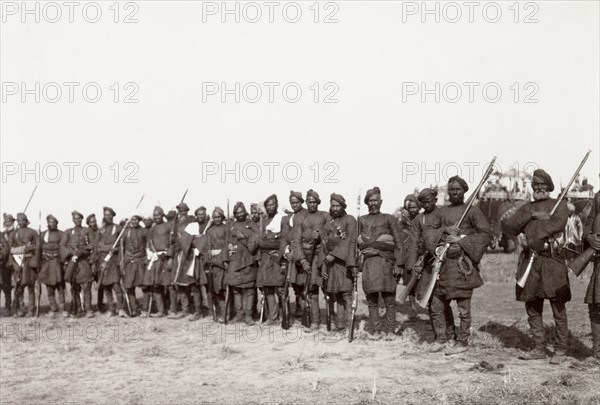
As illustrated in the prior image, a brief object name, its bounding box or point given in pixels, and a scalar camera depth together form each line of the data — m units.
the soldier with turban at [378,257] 9.92
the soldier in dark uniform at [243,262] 12.12
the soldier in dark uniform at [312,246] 10.90
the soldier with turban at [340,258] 10.17
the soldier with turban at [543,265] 7.73
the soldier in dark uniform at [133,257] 13.83
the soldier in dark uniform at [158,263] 13.60
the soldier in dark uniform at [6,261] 14.52
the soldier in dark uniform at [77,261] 14.15
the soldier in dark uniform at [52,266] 14.20
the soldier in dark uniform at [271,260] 11.77
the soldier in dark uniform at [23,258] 14.36
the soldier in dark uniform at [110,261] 14.06
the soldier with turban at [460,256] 8.54
